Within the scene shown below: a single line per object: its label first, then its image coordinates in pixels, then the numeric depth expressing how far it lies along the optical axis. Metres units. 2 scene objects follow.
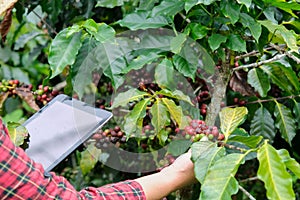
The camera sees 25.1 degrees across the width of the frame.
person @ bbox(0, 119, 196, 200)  1.35
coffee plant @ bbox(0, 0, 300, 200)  1.64
